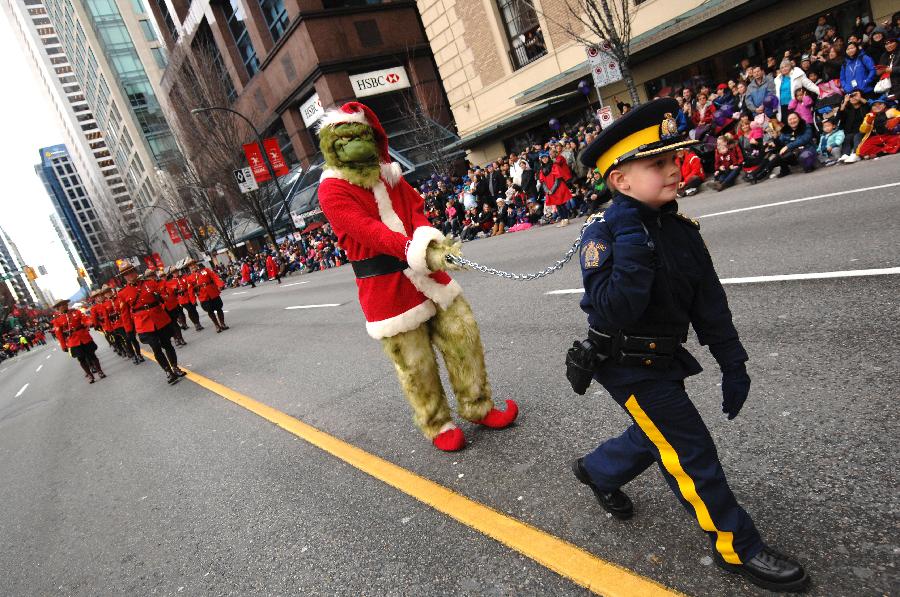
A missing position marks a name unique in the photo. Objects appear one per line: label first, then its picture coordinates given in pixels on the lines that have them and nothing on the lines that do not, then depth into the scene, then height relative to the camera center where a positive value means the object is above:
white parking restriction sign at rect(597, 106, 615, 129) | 11.46 +0.40
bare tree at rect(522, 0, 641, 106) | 11.81 +2.45
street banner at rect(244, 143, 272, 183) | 25.75 +4.60
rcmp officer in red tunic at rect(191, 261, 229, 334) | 13.01 -0.39
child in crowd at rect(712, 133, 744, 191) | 10.39 -1.34
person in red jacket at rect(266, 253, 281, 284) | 28.03 -0.66
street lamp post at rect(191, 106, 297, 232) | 25.19 +4.05
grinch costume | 3.02 -0.39
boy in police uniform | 1.78 -0.72
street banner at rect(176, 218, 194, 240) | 42.64 +4.42
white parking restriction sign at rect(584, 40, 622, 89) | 11.37 +1.38
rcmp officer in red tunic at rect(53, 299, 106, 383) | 12.62 -0.30
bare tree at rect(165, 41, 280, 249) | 29.53 +7.72
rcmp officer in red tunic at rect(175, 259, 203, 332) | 14.05 -0.16
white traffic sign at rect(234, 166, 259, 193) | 26.30 +4.02
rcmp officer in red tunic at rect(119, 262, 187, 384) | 8.80 -0.37
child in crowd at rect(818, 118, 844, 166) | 9.16 -1.48
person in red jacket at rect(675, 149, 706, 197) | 10.98 -1.45
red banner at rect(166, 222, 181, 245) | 44.50 +4.81
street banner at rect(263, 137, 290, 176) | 26.70 +4.67
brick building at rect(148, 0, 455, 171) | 26.12 +8.56
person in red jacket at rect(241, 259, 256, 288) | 31.08 -0.60
